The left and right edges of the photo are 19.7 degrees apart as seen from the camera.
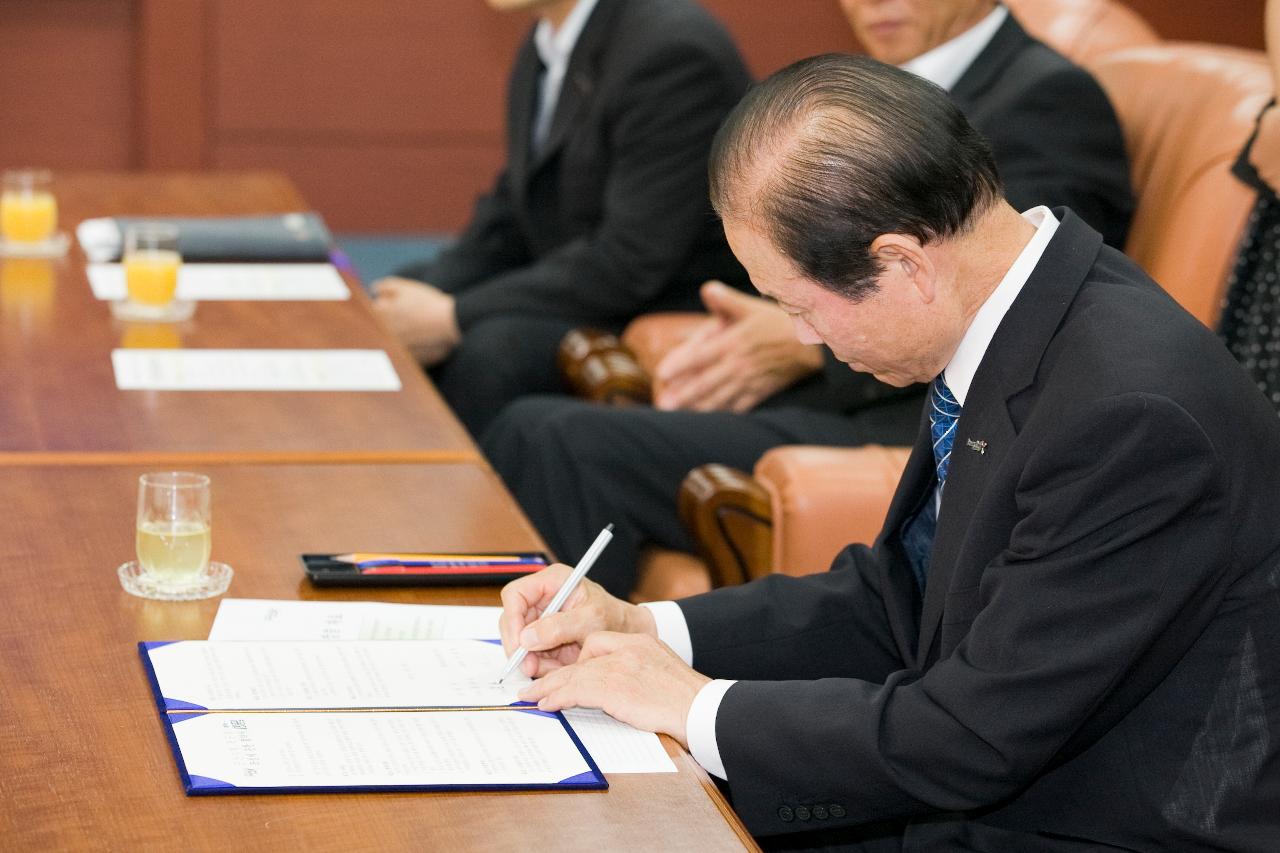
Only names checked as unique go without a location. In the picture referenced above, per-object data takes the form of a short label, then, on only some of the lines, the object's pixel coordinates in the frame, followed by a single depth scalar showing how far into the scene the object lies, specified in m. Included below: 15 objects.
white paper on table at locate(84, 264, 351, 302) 3.89
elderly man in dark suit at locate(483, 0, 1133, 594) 3.70
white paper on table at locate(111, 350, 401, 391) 3.43
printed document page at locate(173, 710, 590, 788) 2.52
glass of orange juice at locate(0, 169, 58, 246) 4.08
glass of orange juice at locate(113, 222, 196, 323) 3.70
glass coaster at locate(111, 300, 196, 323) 3.71
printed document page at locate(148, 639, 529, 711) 2.63
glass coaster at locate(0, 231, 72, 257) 4.07
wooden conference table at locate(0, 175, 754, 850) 2.47
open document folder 2.52
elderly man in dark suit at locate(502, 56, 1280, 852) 2.57
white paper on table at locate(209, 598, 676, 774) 2.74
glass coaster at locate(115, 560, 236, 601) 2.80
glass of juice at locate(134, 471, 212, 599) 2.80
